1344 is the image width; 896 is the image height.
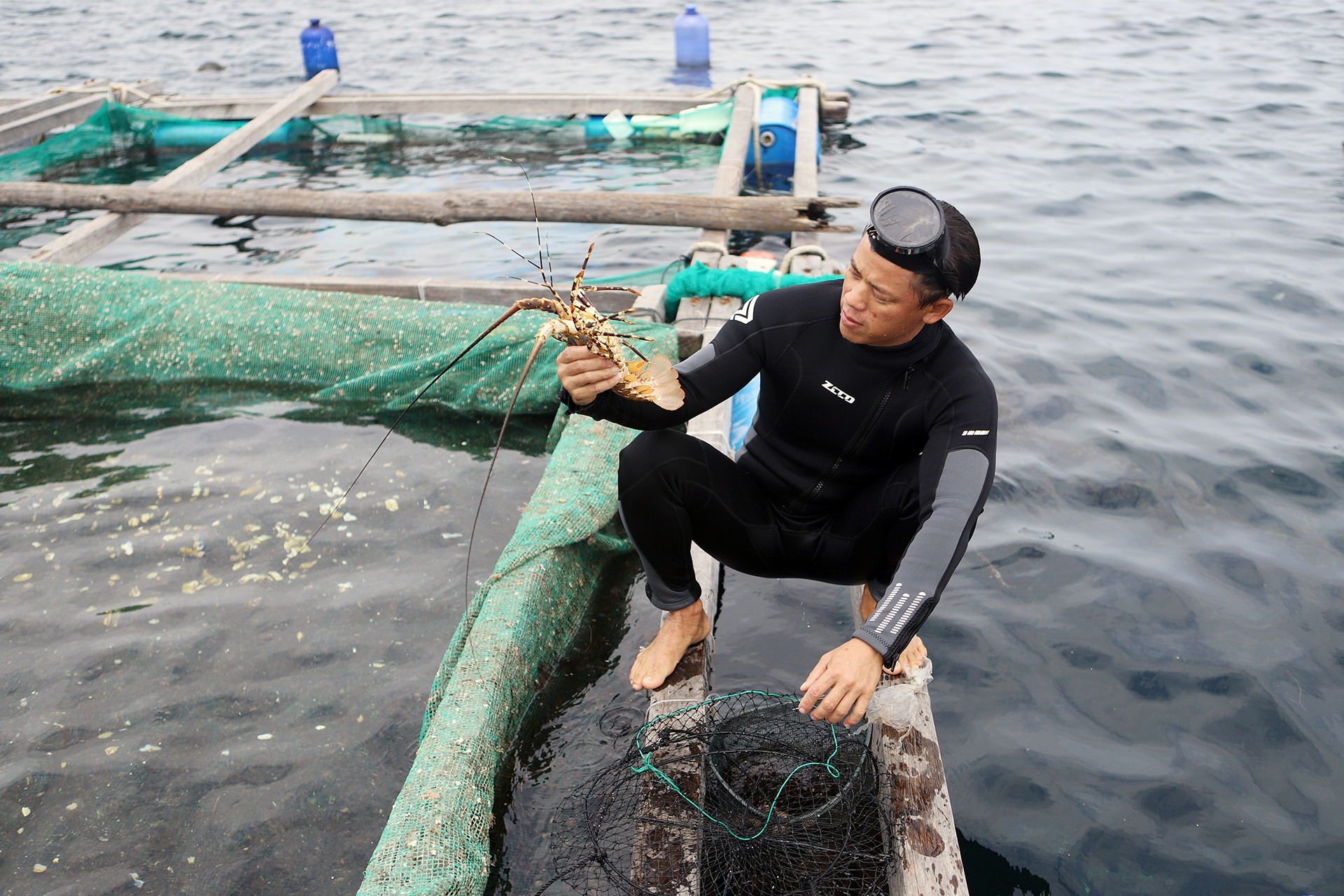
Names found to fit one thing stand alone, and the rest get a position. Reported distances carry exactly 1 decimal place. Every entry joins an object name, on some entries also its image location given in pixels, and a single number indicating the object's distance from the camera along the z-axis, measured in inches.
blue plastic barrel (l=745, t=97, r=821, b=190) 404.5
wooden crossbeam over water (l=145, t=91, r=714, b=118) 438.3
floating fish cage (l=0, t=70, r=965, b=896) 102.9
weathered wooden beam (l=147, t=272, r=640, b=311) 234.2
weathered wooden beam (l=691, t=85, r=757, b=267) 268.1
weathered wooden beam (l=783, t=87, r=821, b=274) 314.8
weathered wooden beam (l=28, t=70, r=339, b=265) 253.4
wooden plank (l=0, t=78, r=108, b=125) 400.2
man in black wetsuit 104.1
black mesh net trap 99.8
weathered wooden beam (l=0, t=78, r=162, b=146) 389.7
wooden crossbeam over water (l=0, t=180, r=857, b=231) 240.8
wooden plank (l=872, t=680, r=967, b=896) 96.7
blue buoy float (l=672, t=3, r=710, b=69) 614.2
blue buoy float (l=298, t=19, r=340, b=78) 554.3
